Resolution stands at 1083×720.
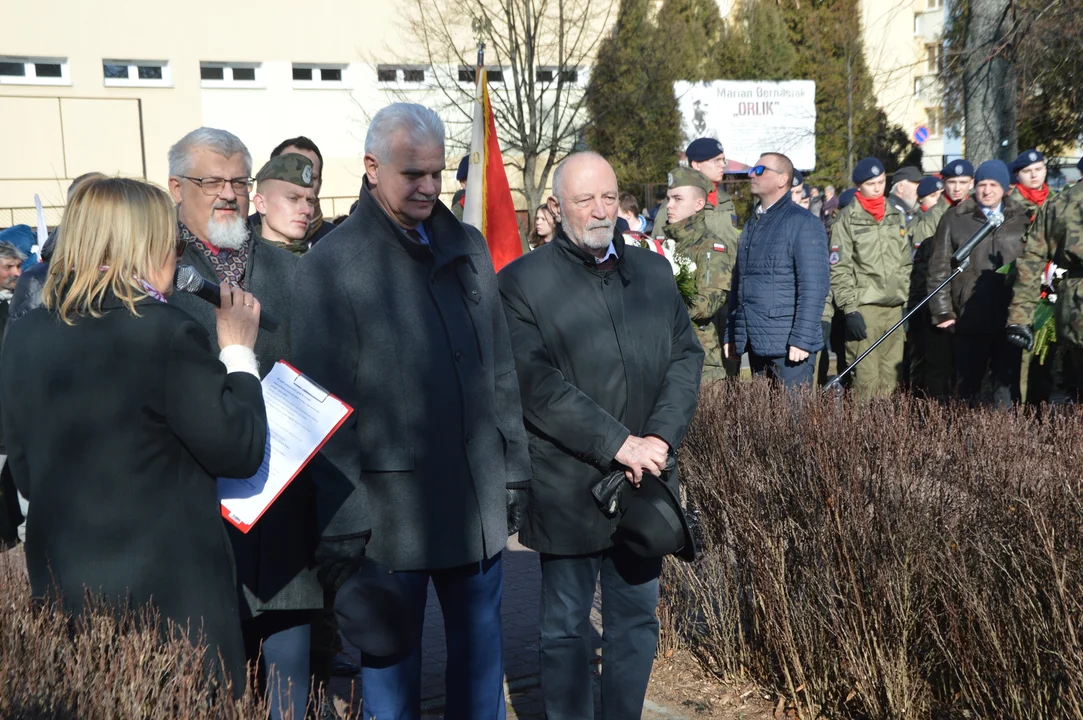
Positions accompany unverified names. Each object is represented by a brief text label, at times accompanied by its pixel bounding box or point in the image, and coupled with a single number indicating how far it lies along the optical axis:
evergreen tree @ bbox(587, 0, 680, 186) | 30.09
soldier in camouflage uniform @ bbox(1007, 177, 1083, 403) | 6.62
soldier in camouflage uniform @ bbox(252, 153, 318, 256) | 4.49
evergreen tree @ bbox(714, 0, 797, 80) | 35.72
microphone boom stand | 8.66
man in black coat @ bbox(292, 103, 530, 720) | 3.39
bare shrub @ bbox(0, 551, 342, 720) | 2.19
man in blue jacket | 7.16
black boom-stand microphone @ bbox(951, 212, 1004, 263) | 8.07
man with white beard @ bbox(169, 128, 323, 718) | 3.50
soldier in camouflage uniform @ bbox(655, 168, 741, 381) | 8.23
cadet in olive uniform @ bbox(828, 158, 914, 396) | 9.68
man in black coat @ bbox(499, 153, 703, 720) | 3.97
